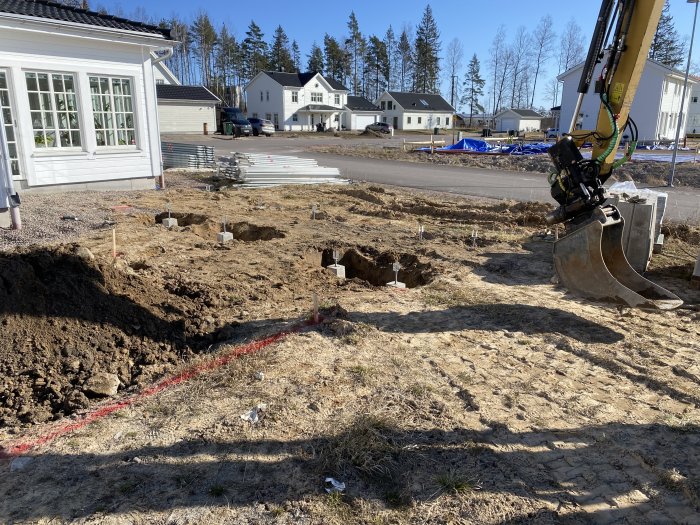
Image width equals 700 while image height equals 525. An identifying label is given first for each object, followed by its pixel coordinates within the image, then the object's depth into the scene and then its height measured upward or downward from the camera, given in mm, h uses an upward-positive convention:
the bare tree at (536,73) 89125 +10627
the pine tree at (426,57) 93500 +13322
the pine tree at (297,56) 91425 +13012
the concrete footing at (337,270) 7730 -1969
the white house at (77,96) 11430 +787
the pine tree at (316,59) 90625 +12295
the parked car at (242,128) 46522 +350
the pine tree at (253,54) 84125 +12129
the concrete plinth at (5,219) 9164 -1534
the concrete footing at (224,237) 9242 -1796
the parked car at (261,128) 50281 +376
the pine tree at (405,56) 96062 +13807
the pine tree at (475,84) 98000 +8787
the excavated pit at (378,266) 7812 -2018
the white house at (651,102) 41188 +2708
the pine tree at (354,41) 93875 +15936
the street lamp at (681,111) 15788 +816
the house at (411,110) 75062 +3325
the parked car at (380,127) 60125 +702
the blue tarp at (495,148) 30625 -769
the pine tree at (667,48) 65375 +10820
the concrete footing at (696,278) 6918 -1812
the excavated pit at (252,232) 9812 -1857
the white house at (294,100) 64438 +3953
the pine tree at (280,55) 86750 +12458
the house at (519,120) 69188 +1916
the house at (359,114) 70000 +2562
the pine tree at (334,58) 90250 +12530
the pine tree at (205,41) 82438 +13891
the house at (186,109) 48469 +2057
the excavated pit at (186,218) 10836 -1767
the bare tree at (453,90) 98375 +7954
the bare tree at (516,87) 94562 +8417
